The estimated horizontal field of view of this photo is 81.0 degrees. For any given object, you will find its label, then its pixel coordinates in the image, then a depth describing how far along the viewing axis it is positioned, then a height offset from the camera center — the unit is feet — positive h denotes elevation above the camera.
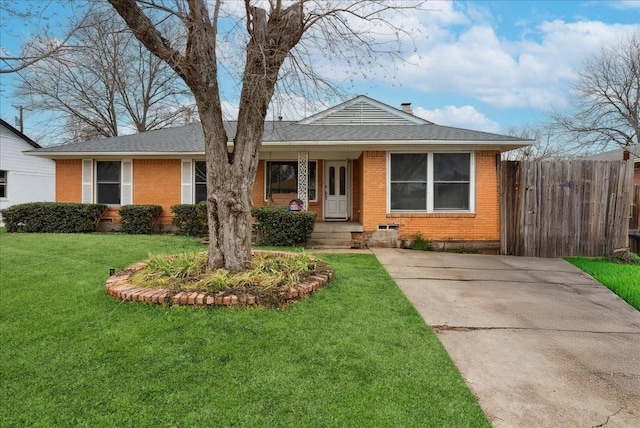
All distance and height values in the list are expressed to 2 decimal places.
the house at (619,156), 60.39 +10.75
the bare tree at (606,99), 84.12 +25.63
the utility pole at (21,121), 93.02 +21.98
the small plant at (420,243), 33.18 -3.06
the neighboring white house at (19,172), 66.44 +6.55
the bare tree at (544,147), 93.15 +16.02
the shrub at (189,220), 37.63 -1.26
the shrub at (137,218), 38.99 -1.11
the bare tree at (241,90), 16.60 +5.34
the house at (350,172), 33.68 +3.78
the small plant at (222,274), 15.48 -2.99
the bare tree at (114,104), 78.74 +23.19
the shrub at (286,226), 32.17 -1.56
